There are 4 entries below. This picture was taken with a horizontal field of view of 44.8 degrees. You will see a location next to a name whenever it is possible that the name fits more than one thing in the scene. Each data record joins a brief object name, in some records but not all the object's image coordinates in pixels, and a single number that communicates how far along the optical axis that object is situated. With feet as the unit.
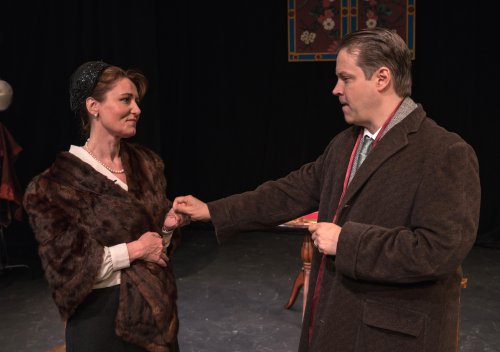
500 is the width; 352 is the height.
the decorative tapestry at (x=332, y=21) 18.04
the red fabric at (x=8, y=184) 15.01
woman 6.50
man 5.13
